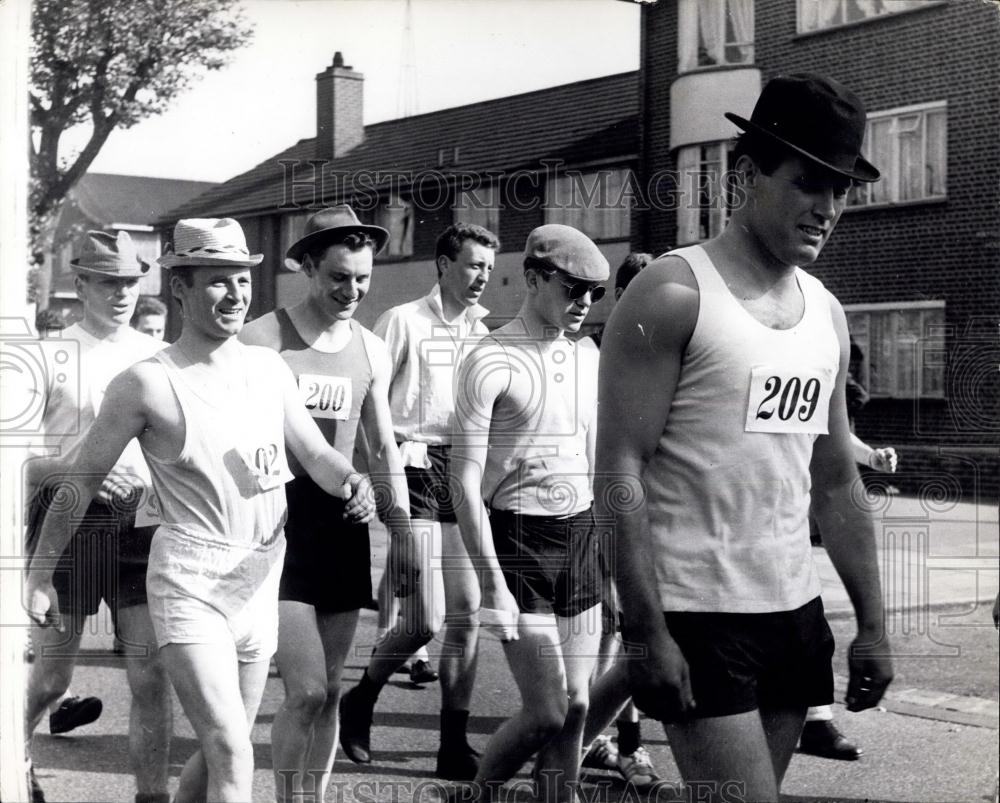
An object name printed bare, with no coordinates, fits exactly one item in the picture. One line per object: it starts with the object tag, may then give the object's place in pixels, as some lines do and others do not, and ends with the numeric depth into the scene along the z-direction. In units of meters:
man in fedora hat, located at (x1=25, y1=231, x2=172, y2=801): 4.67
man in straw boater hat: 3.45
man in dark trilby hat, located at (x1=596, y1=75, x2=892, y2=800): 2.85
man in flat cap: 4.20
